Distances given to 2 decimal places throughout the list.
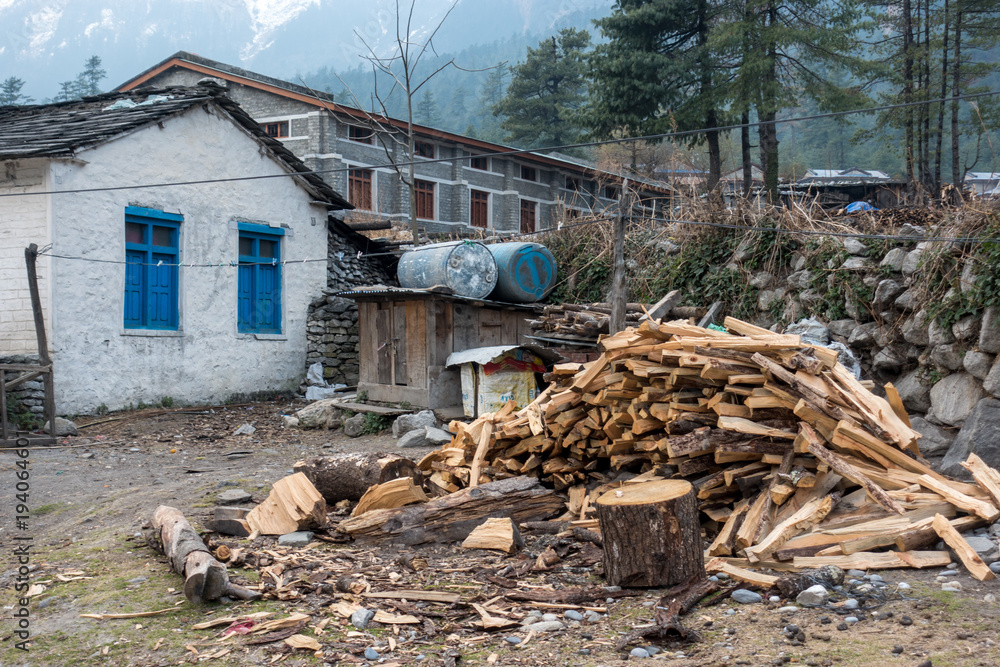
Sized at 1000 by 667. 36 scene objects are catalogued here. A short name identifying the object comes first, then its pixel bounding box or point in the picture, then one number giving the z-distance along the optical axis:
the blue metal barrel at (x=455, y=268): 12.71
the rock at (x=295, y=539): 5.74
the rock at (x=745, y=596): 4.20
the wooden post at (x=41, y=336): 10.83
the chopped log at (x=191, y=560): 4.32
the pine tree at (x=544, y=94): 40.34
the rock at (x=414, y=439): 10.59
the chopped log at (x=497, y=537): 5.52
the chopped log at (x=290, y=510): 5.91
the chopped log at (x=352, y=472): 6.78
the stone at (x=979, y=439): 6.64
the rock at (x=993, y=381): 7.43
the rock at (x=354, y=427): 12.10
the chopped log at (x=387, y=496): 6.30
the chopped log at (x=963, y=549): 4.18
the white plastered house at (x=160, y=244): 12.15
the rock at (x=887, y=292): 8.97
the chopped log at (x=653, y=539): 4.51
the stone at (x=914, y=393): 8.46
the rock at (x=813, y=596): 4.04
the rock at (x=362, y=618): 4.10
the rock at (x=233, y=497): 6.86
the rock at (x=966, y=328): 7.91
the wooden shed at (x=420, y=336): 12.13
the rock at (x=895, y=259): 9.06
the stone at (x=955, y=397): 7.81
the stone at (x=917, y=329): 8.45
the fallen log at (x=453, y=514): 5.79
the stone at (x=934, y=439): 7.86
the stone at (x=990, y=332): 7.63
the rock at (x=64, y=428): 11.21
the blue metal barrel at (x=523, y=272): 13.48
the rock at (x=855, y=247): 9.55
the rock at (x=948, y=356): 8.04
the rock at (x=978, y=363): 7.70
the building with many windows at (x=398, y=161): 26.42
